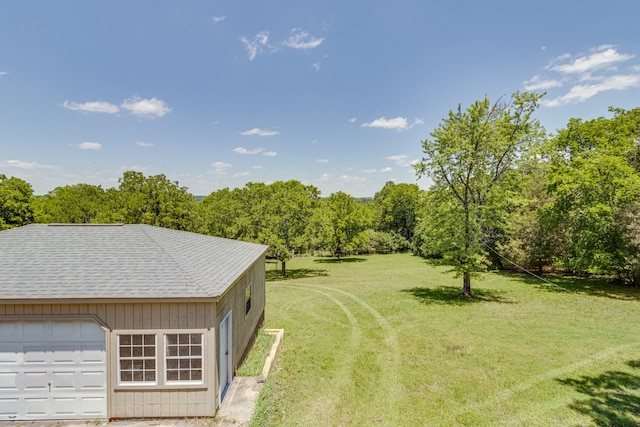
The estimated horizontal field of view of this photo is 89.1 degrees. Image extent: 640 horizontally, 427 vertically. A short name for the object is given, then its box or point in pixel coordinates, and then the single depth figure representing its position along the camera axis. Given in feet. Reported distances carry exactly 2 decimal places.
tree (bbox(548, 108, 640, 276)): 71.82
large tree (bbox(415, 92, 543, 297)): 65.62
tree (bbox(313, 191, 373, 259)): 142.20
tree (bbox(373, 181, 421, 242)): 187.93
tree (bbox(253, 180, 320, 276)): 97.35
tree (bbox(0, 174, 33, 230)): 106.63
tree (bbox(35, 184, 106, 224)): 137.59
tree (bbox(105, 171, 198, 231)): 88.48
